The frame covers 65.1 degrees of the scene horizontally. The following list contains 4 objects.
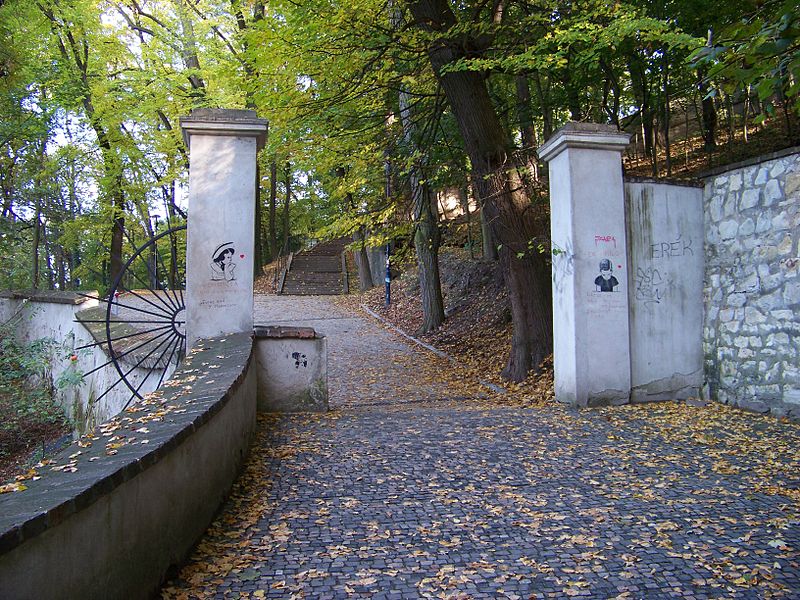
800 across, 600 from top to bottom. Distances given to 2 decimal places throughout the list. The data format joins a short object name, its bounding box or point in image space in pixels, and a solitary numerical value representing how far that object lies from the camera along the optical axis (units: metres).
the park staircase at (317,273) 25.56
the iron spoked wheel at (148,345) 7.18
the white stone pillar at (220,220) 6.64
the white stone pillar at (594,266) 6.96
